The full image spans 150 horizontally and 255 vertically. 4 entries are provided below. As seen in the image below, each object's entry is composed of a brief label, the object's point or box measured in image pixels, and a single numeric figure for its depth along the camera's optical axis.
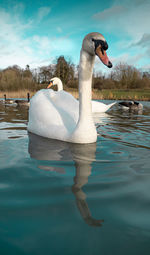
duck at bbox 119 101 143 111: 11.98
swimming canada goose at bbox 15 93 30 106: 13.12
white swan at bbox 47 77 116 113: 9.32
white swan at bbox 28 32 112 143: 2.88
